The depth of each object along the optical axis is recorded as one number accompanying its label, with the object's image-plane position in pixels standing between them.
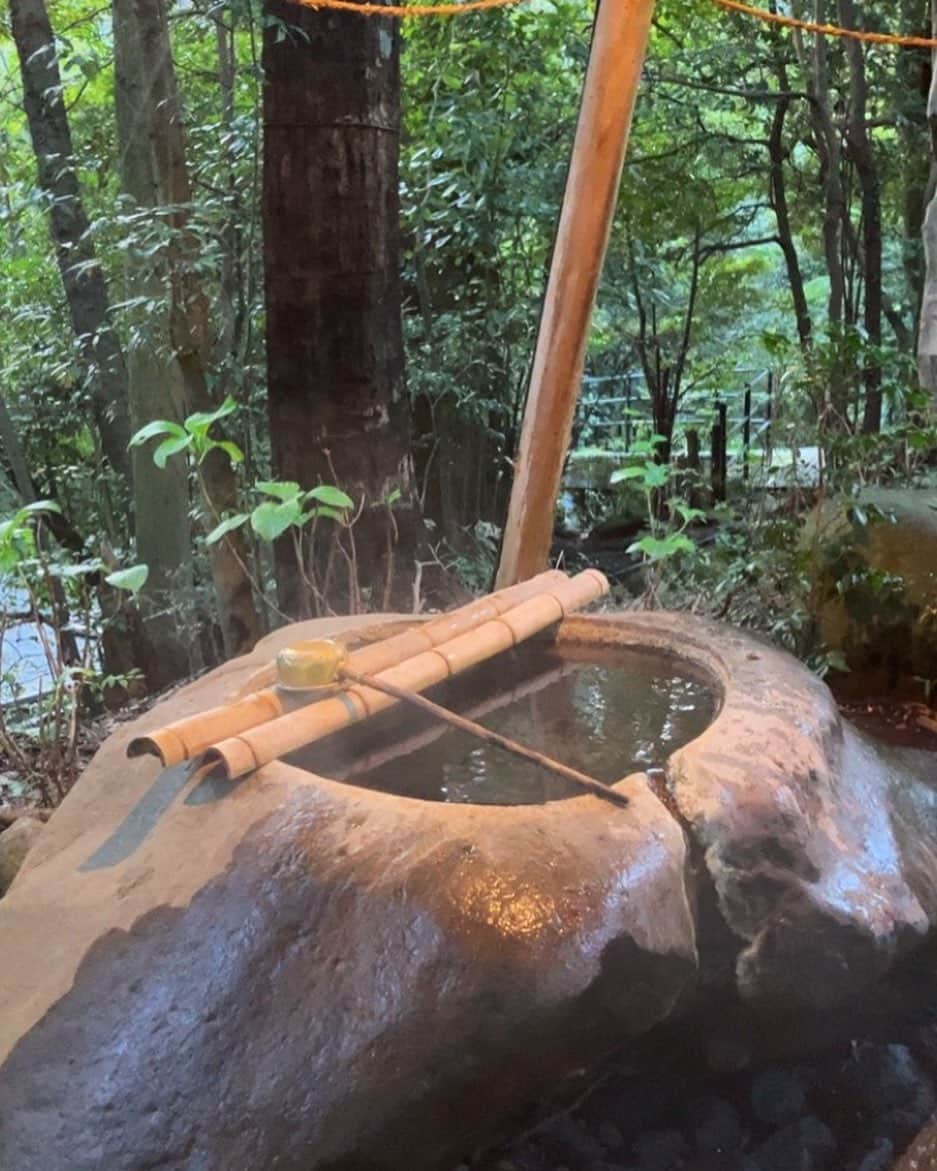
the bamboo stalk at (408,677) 2.14
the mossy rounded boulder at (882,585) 4.21
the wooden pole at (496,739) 2.07
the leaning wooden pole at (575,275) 3.19
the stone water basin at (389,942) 1.76
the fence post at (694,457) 7.07
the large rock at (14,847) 3.18
